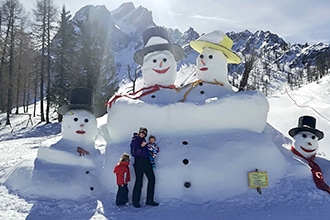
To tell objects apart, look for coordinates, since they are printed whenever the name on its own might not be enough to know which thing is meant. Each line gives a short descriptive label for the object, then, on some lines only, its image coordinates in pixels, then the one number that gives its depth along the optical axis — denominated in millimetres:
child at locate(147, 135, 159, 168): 5677
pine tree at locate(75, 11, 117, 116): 17844
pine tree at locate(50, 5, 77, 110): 19328
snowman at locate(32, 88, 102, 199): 5996
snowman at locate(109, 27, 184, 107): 6648
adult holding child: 5474
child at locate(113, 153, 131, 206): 5504
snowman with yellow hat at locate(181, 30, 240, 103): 6551
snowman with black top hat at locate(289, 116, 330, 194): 6219
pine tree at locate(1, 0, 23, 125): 22547
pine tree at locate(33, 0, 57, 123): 22028
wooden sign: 5492
